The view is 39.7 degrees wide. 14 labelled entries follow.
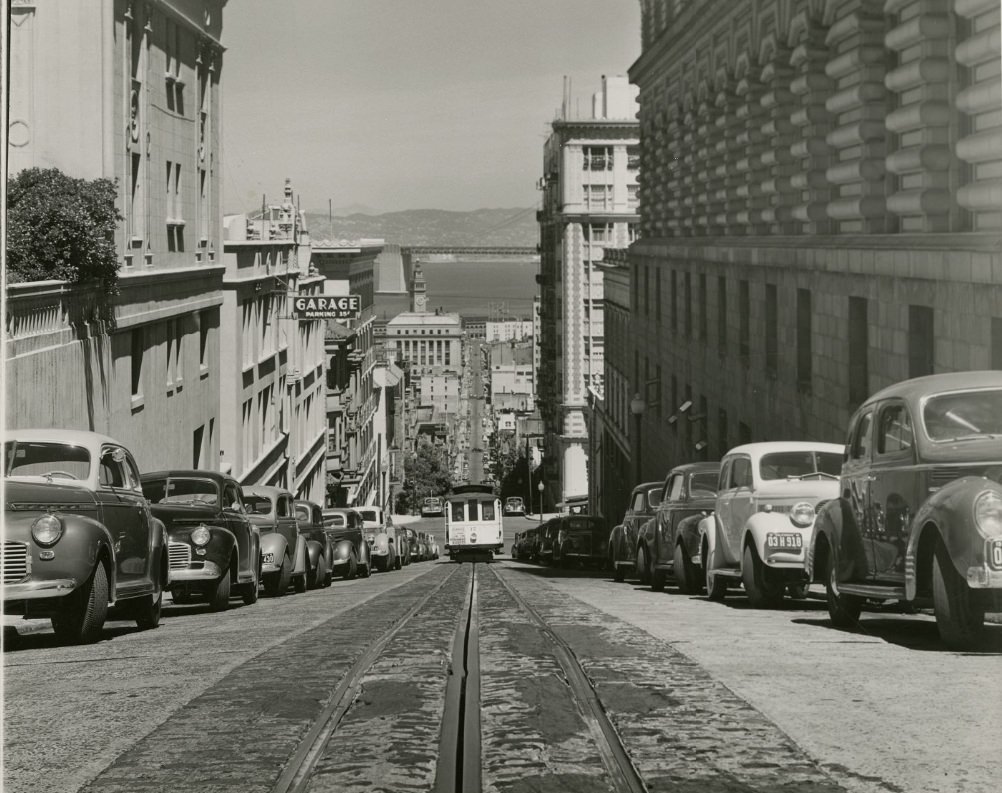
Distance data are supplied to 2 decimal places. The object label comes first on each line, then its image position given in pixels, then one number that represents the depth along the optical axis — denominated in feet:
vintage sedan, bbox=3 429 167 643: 37.24
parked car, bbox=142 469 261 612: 58.18
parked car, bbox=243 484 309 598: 77.00
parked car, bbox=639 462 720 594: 66.95
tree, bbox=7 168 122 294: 75.25
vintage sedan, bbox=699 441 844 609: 51.29
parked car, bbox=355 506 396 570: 137.08
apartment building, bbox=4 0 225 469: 76.74
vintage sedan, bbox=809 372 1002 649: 30.50
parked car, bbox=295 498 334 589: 88.02
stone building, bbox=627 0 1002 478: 61.72
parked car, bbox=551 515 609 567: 142.10
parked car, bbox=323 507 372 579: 111.86
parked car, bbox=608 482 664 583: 87.35
